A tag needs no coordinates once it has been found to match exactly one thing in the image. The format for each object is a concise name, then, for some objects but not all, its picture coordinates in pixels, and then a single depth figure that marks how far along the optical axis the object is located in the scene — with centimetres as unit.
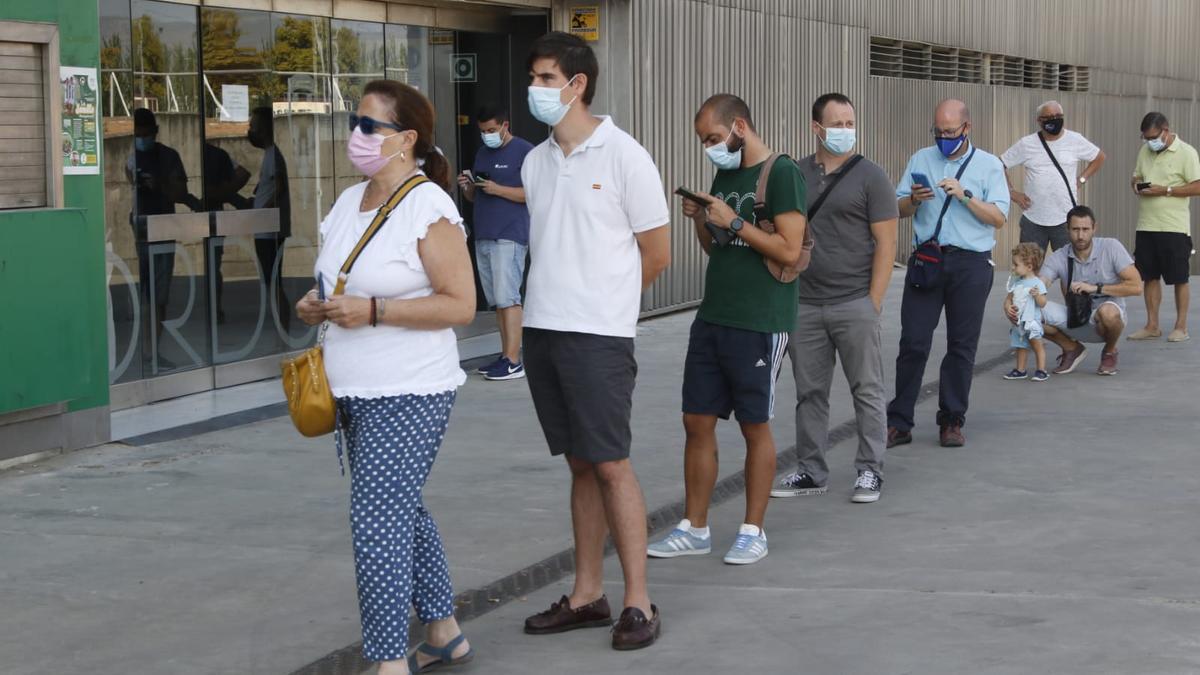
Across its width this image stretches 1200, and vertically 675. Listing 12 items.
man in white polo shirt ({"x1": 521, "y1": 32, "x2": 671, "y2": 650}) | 531
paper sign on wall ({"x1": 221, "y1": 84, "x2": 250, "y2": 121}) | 1064
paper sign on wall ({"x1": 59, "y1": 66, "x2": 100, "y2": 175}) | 848
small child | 1155
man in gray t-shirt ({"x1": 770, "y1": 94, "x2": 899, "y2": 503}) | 761
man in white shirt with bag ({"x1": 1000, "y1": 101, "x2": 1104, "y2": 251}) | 1265
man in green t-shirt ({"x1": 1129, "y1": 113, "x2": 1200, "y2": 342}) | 1350
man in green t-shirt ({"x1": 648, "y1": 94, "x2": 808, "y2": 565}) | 631
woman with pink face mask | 470
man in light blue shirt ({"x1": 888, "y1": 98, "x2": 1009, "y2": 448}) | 871
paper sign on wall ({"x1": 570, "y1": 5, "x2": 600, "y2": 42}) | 1398
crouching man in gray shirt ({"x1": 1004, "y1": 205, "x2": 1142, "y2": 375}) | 1161
